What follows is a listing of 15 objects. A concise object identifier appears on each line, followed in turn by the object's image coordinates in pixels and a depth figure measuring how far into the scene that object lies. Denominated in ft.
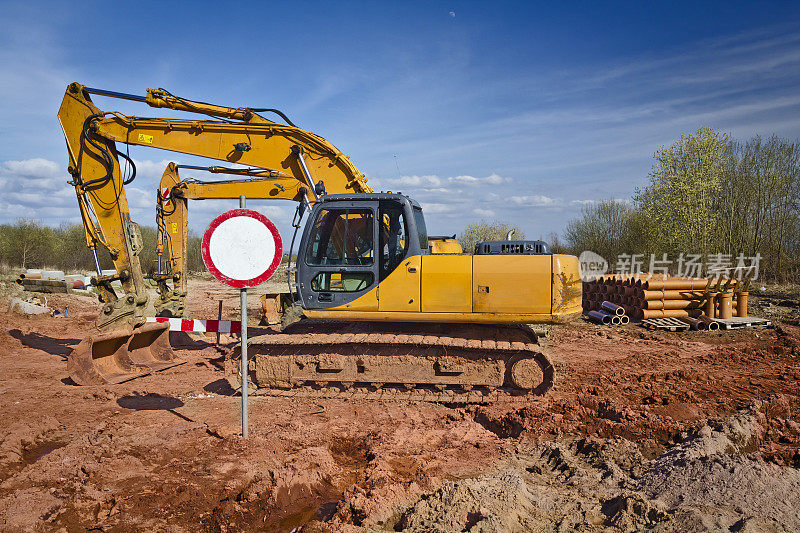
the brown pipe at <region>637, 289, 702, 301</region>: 46.93
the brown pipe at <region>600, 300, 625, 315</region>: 47.90
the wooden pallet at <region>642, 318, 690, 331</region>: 45.06
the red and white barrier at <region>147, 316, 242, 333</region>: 22.13
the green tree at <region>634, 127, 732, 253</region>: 79.92
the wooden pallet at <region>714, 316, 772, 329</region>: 45.23
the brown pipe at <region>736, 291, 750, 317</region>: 48.80
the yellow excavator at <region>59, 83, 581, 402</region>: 22.00
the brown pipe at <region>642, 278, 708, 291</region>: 46.80
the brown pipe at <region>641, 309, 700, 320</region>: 46.86
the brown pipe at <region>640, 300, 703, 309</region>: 47.14
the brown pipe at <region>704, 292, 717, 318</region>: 46.91
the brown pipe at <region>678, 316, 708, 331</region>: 45.19
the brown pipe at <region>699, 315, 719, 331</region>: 45.06
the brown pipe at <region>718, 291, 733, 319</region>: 46.88
